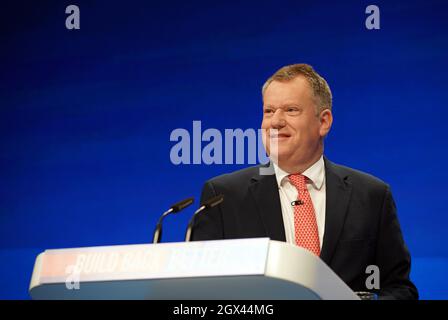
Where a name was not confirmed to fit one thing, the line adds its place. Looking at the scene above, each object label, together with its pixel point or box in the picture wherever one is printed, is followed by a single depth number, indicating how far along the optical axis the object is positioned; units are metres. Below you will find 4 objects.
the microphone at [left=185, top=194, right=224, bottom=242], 5.85
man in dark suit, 6.30
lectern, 5.55
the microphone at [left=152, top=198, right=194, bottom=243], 5.88
